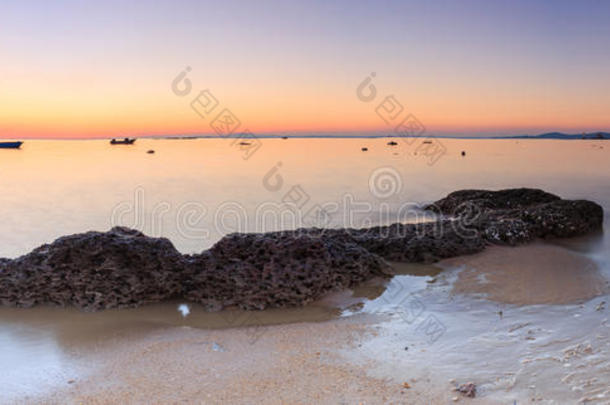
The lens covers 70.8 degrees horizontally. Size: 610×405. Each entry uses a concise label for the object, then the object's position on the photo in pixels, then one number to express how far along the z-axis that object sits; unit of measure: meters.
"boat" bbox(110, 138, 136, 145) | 73.42
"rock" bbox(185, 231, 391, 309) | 5.01
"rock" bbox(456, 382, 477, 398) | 2.87
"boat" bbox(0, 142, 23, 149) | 61.53
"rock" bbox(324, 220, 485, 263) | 6.89
